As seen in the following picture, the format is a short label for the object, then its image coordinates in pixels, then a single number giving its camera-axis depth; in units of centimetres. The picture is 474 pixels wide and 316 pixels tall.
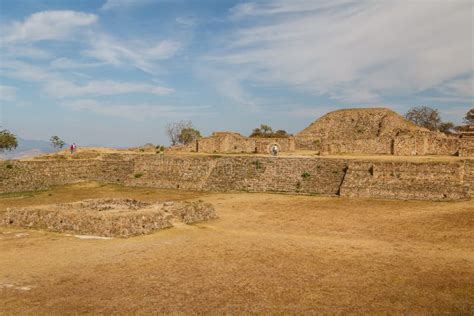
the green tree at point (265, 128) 7311
